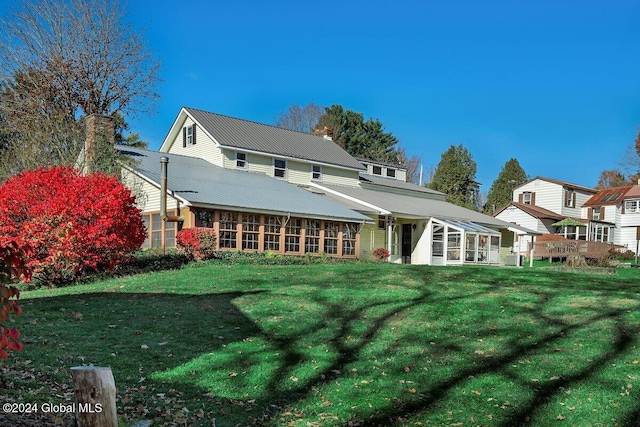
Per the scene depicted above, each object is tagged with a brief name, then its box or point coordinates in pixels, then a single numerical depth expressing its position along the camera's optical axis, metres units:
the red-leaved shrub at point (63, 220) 15.48
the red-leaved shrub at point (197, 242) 20.50
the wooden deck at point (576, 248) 36.50
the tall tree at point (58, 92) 28.23
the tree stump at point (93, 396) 3.75
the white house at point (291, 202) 22.98
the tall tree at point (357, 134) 59.12
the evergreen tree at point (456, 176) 58.12
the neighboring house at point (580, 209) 46.12
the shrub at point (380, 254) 28.00
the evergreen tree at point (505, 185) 61.50
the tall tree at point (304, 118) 62.31
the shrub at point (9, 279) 3.78
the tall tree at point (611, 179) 68.75
